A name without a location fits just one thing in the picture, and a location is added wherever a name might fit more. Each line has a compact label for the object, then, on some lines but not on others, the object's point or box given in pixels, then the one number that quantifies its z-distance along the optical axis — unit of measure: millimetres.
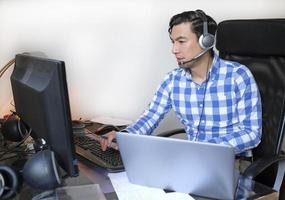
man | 1393
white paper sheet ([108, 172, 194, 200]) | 981
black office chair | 1480
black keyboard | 1176
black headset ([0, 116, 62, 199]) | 938
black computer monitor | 841
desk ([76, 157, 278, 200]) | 1015
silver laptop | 907
